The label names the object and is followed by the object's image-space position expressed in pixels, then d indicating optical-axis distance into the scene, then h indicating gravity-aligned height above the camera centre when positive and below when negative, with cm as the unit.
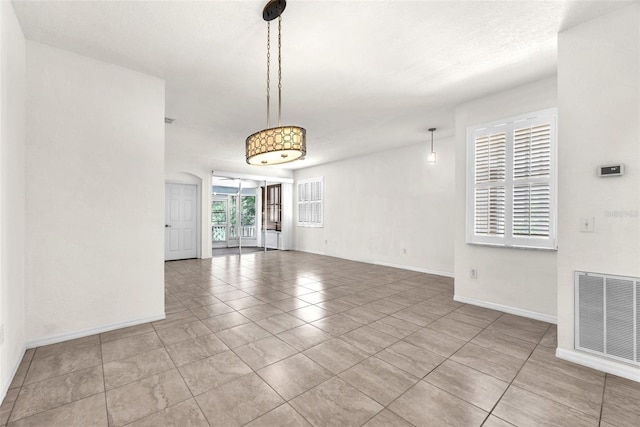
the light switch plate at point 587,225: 228 -8
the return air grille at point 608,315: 209 -80
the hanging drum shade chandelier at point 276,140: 201 +56
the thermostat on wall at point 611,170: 214 +35
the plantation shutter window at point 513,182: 315 +40
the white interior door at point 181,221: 721 -20
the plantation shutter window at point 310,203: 845 +36
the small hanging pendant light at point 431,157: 507 +106
